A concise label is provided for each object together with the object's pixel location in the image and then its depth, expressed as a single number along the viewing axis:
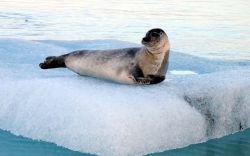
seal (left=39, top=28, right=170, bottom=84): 8.41
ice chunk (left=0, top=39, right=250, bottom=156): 7.06
